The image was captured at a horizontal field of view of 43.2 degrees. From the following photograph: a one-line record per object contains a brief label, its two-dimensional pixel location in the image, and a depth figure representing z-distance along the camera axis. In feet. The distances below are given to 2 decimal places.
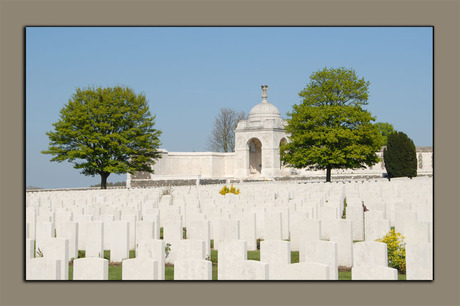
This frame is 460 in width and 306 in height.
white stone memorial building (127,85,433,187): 200.85
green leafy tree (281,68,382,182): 116.67
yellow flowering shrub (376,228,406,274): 26.09
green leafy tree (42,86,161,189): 116.78
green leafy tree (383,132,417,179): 145.48
